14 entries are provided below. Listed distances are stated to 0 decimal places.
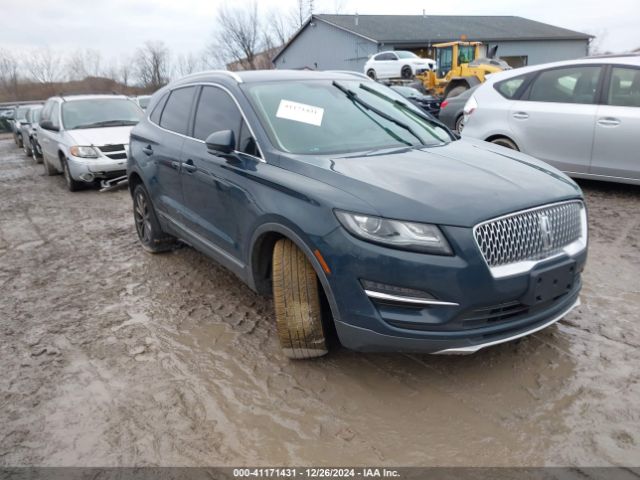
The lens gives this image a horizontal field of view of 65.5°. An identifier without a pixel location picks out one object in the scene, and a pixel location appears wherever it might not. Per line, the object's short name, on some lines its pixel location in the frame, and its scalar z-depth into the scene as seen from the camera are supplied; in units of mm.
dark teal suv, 2443
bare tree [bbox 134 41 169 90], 49594
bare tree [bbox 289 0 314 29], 52856
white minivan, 8711
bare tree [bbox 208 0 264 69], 51438
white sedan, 24672
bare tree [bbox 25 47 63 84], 46719
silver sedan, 5629
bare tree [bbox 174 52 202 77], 54494
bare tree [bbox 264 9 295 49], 52781
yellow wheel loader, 15930
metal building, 34188
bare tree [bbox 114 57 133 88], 49041
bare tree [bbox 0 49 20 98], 44094
